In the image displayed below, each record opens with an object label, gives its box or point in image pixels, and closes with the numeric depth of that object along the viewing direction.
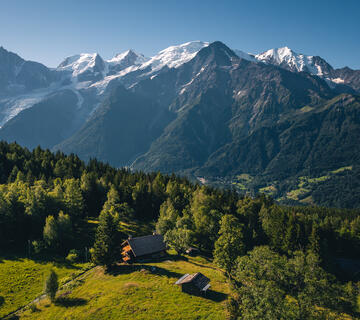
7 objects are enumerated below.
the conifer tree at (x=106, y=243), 65.56
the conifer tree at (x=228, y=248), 63.34
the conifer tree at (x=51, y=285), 54.34
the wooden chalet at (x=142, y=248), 74.81
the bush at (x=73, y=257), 75.31
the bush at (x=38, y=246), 76.56
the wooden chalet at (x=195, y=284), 55.47
